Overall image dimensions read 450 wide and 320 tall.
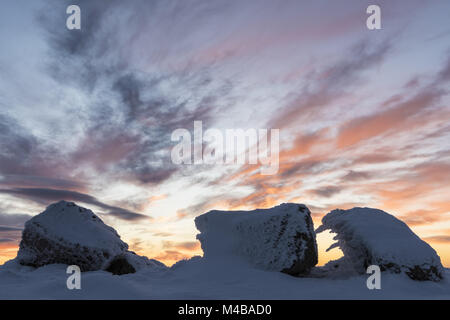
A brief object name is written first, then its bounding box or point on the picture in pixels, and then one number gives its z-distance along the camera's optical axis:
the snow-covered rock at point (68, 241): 9.12
